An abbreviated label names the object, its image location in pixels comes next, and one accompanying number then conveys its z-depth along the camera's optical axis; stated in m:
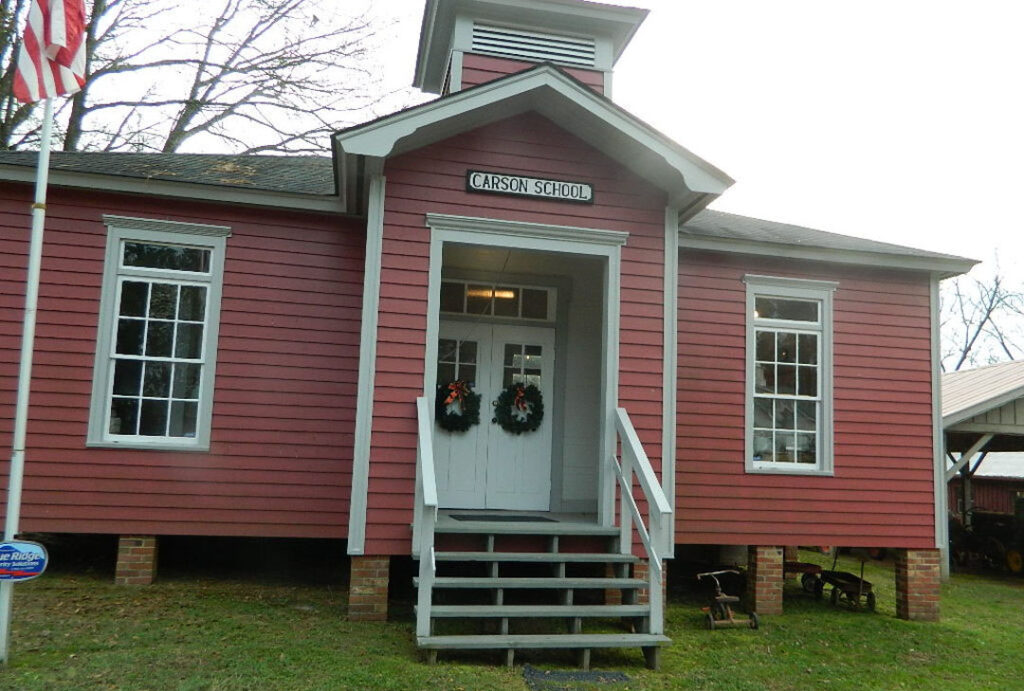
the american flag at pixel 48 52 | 5.20
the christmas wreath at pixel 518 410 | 8.23
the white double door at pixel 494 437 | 8.12
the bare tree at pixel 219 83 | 16.44
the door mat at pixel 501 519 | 7.07
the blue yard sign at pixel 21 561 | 4.87
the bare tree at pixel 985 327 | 39.09
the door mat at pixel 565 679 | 5.18
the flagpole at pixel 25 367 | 4.94
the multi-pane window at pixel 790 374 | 8.48
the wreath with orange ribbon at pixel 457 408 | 8.08
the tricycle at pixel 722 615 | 7.17
